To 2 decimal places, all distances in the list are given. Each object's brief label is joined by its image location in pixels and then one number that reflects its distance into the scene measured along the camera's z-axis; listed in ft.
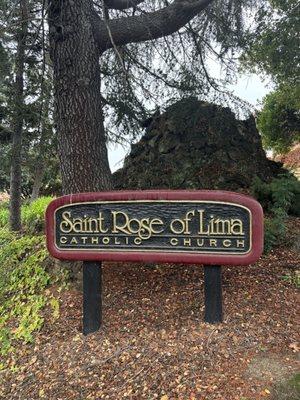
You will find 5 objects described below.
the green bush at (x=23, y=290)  13.96
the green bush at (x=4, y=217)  30.98
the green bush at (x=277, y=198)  17.88
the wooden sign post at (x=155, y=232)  11.11
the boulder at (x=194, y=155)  20.69
